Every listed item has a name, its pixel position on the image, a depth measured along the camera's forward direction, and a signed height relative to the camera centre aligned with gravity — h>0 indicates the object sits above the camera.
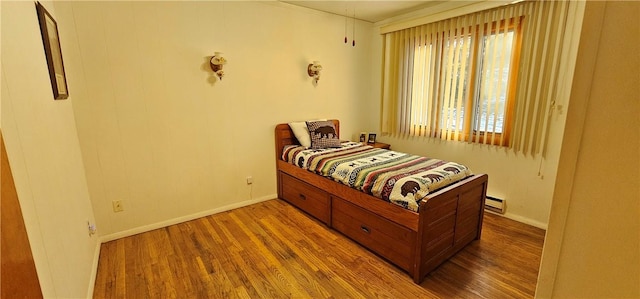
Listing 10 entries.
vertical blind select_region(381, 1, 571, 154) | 2.50 +0.27
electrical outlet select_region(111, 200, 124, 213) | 2.49 -0.92
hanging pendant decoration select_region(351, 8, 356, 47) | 3.83 +0.92
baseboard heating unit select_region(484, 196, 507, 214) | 2.92 -1.12
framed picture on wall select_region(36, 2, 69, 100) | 1.62 +0.32
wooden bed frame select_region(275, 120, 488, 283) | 1.91 -0.95
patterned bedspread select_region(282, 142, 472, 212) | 2.00 -0.59
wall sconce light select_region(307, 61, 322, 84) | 3.47 +0.40
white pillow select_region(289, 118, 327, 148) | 3.32 -0.38
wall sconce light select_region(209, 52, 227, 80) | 2.71 +0.39
